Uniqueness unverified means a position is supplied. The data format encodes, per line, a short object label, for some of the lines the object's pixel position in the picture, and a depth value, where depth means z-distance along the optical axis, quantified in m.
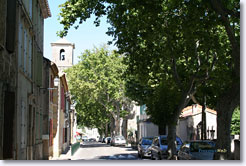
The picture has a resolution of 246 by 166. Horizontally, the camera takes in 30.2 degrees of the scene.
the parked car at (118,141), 52.44
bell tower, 44.11
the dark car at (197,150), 16.19
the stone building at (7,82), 11.43
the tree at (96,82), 43.24
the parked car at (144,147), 28.34
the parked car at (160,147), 24.11
